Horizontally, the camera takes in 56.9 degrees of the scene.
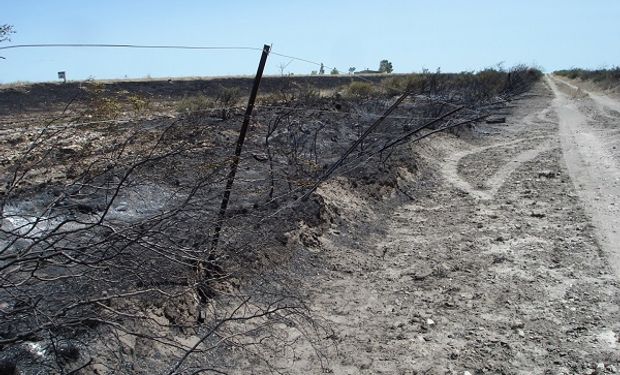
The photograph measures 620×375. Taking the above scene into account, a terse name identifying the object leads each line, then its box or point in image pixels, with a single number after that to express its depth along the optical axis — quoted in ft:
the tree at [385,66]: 236.49
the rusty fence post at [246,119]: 18.02
